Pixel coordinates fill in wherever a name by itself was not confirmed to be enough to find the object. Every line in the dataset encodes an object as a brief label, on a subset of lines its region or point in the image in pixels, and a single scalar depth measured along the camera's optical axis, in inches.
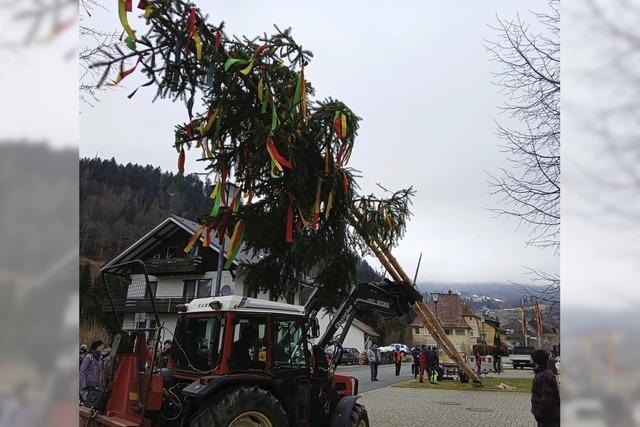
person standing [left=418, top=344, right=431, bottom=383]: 733.9
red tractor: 188.7
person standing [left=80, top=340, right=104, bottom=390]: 270.1
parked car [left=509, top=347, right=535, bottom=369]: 1163.8
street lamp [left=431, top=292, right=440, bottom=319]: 867.1
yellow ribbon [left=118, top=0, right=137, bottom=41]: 152.7
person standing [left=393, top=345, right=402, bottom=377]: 934.7
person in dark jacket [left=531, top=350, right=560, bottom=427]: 188.1
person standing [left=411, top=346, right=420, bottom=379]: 832.2
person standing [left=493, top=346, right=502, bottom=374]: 943.0
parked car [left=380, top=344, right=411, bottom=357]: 1586.6
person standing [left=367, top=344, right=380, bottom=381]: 799.7
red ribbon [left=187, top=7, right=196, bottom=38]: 176.3
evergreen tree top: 184.4
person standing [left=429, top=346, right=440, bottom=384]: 737.6
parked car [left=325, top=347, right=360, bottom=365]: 1347.9
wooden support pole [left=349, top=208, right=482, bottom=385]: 285.9
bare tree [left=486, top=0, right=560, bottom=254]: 225.1
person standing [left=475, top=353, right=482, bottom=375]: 813.7
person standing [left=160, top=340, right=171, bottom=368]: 249.4
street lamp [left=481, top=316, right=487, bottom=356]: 1442.4
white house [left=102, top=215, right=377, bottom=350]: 856.9
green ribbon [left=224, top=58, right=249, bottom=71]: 188.5
